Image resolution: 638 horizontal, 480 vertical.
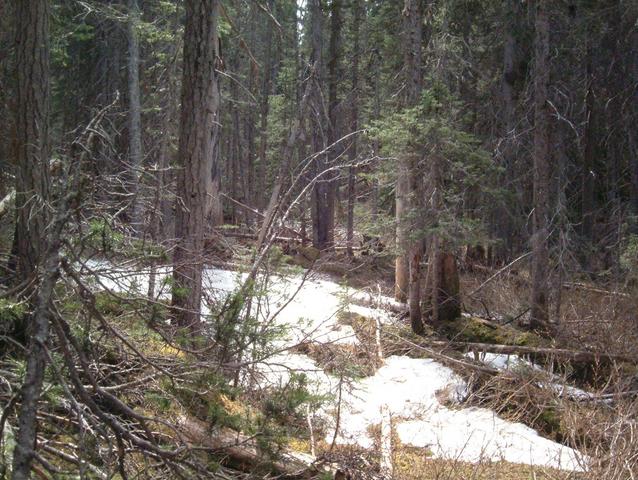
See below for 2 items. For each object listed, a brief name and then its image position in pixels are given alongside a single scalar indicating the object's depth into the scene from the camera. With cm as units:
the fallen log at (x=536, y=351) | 877
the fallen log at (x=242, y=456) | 439
